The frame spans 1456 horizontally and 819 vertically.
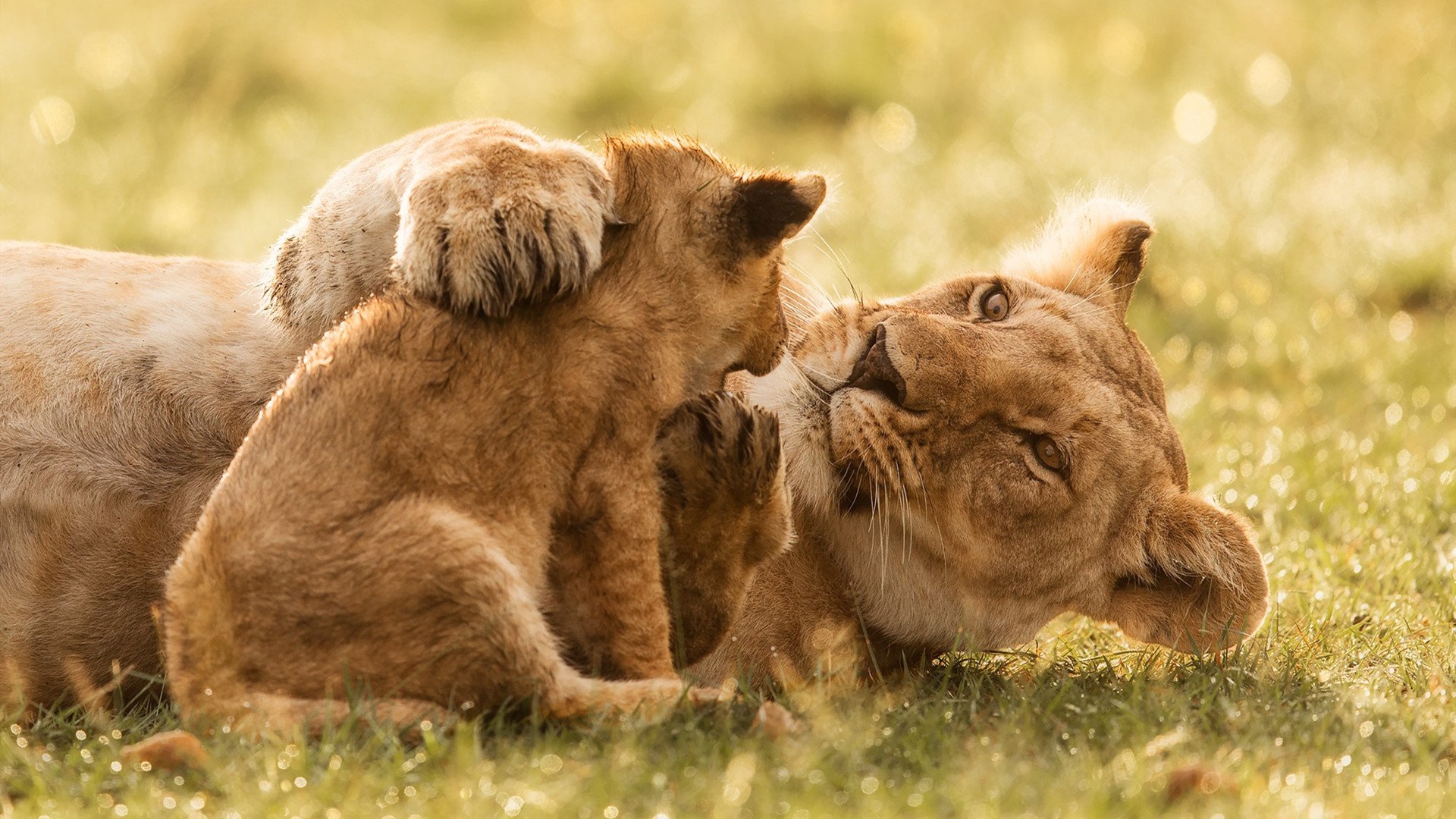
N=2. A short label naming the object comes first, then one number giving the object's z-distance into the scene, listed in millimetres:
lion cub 5195
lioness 6684
